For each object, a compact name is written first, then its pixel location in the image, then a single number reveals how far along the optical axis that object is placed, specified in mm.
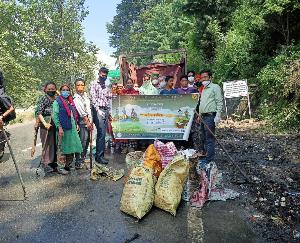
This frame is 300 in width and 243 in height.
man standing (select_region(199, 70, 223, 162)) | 4581
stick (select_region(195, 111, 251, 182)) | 3953
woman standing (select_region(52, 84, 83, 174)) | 4566
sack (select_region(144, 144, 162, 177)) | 3589
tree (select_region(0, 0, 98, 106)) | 24913
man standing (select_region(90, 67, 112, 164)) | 5035
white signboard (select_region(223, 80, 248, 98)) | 9186
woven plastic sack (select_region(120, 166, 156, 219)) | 3010
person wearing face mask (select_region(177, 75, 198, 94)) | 5532
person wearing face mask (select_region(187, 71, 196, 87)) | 6306
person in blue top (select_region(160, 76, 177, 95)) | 6512
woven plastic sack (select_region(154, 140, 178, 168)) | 3689
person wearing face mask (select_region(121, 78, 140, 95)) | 6009
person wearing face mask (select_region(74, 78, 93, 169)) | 4788
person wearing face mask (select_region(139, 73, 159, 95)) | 6169
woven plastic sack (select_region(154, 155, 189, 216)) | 3126
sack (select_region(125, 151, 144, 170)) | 3978
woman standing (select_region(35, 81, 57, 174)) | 4644
